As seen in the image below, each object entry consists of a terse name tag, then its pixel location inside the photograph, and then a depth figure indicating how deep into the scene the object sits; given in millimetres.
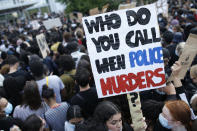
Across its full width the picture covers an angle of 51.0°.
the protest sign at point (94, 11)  8320
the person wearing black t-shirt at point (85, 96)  2953
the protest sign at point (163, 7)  8075
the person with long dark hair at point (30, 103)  2977
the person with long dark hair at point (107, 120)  2245
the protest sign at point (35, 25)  11562
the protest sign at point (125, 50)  2391
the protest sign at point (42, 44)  5676
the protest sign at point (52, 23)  10359
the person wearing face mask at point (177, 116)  2111
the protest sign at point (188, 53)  2348
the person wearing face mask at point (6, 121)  2719
